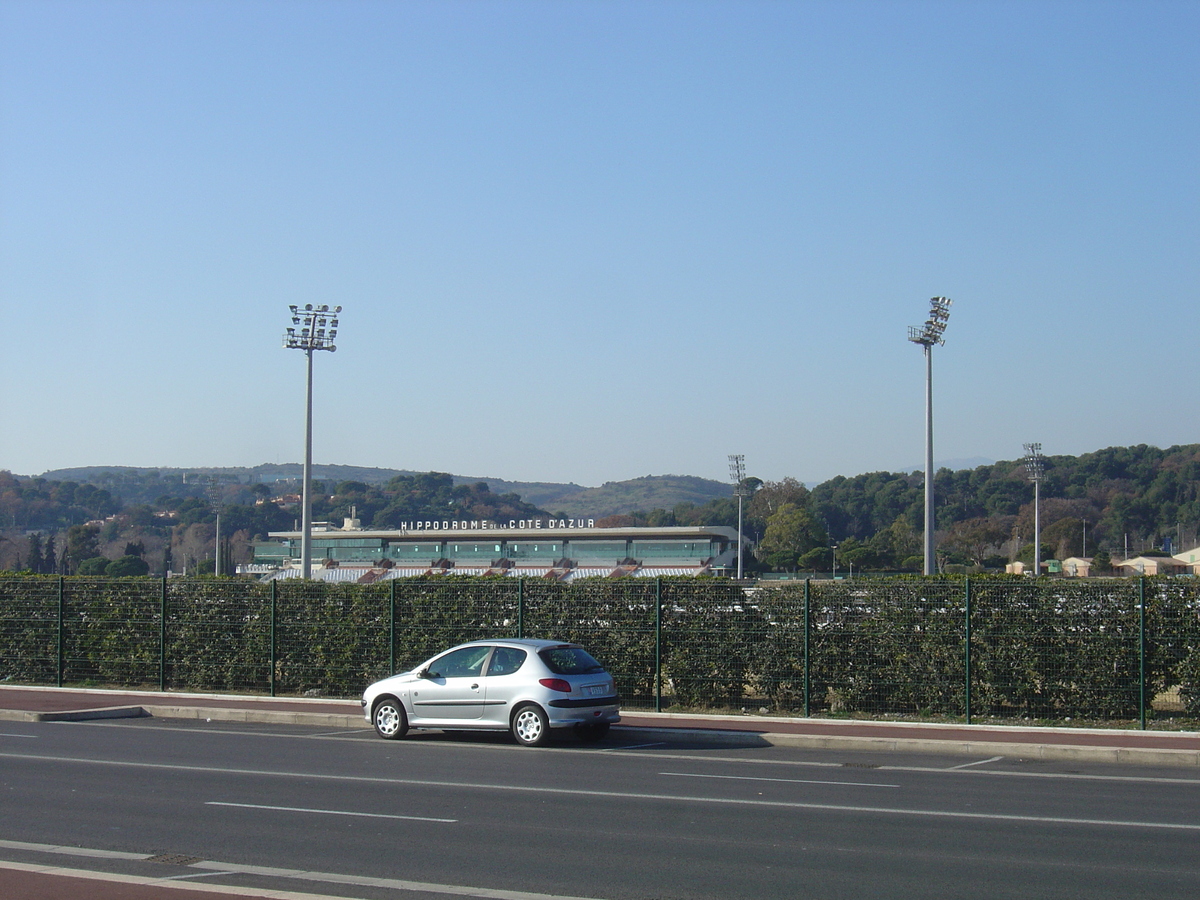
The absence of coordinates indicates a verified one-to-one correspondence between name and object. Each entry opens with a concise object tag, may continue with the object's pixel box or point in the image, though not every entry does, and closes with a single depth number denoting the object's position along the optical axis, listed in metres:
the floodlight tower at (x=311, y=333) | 47.62
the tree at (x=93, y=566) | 115.96
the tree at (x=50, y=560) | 127.61
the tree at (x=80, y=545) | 135.62
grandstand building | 101.75
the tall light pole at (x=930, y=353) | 42.69
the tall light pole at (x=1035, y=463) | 85.67
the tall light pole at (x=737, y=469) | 95.35
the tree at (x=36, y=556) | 126.81
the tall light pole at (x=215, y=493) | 100.28
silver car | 16.28
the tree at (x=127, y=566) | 110.94
